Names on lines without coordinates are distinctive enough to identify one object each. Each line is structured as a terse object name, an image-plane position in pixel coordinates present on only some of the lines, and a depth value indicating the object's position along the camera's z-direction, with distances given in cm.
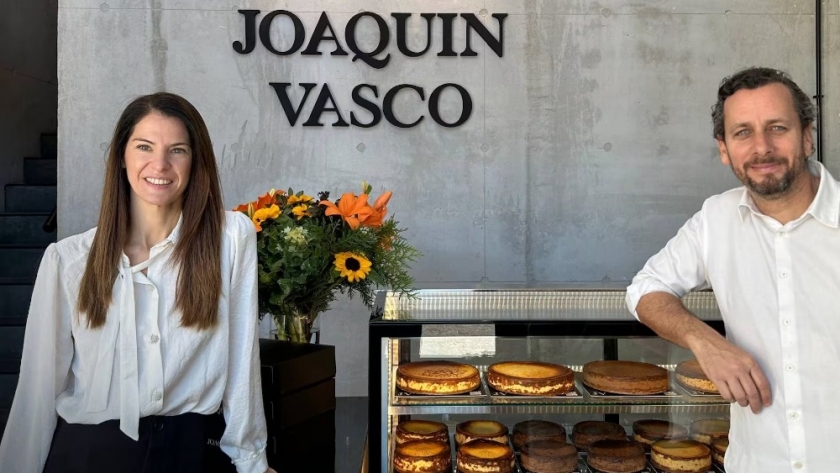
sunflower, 217
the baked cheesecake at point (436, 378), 212
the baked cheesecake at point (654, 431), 227
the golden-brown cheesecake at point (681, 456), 221
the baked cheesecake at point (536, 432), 229
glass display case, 195
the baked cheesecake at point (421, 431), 228
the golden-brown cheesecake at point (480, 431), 231
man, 163
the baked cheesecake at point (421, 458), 221
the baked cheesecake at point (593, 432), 231
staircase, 471
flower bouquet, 217
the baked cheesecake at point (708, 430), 223
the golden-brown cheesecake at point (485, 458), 221
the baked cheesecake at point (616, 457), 223
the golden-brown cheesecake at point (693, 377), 211
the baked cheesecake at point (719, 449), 221
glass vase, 231
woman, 157
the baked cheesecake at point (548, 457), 222
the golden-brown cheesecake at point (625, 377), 213
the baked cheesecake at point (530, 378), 212
